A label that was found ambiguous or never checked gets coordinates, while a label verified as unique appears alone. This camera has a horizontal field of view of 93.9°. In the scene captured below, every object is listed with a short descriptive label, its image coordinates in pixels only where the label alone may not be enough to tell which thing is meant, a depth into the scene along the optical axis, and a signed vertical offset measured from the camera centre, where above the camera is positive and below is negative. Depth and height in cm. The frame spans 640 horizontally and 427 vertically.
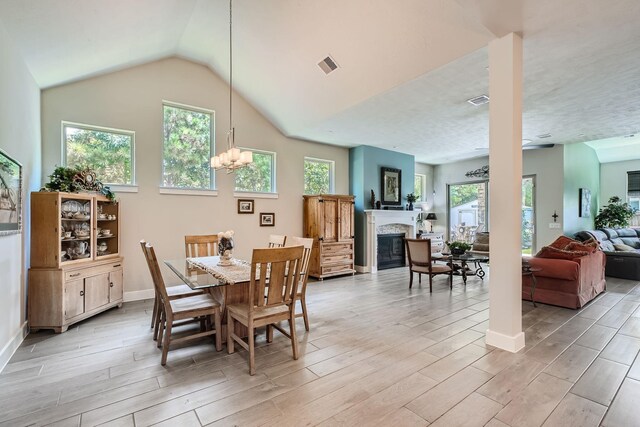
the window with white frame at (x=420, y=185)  949 +86
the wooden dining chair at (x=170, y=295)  299 -85
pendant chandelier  338 +63
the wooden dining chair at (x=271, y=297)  245 -75
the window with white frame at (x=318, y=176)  676 +86
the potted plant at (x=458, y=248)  560 -68
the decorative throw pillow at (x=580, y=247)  465 -57
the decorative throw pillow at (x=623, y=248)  648 -82
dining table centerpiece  339 -36
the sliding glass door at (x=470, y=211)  786 +2
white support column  279 +23
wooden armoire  611 -40
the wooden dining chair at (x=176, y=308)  260 -88
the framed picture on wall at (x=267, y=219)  595 -12
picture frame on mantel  736 +67
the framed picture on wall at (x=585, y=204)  771 +19
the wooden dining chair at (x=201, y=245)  426 -47
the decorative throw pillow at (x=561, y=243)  500 -54
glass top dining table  266 -63
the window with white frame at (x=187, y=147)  505 +117
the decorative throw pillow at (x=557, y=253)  426 -62
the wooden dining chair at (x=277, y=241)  390 -37
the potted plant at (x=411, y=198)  781 +37
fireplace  731 -97
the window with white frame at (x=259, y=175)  580 +76
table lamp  945 -13
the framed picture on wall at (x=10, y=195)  259 +18
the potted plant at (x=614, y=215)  790 -11
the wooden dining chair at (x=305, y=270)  313 -61
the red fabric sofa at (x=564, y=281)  406 -100
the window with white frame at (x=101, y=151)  432 +95
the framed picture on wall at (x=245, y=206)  568 +14
